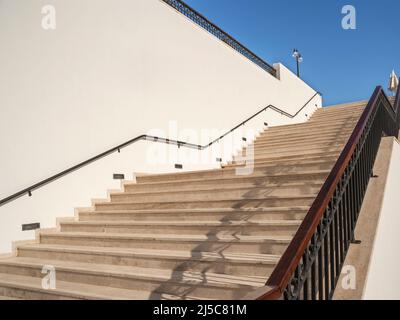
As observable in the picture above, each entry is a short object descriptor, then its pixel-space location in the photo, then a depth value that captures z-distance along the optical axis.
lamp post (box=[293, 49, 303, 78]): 15.36
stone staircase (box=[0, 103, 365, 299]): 2.93
